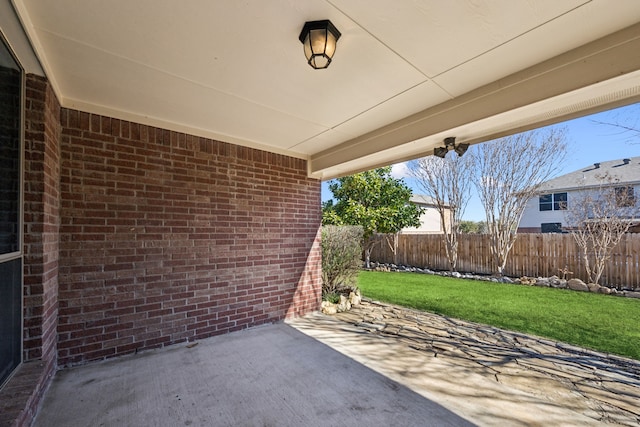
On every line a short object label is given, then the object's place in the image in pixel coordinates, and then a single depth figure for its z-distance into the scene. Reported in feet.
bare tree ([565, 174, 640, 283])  22.44
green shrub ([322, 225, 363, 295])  19.93
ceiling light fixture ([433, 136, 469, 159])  10.75
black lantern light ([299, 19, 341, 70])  5.92
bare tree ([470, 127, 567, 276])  26.99
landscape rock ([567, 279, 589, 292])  22.29
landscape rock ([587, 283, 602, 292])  21.75
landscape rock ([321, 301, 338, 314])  16.52
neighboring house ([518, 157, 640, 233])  40.63
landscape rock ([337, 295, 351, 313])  17.02
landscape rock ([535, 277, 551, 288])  24.11
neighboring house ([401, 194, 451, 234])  57.96
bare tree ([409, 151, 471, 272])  31.78
